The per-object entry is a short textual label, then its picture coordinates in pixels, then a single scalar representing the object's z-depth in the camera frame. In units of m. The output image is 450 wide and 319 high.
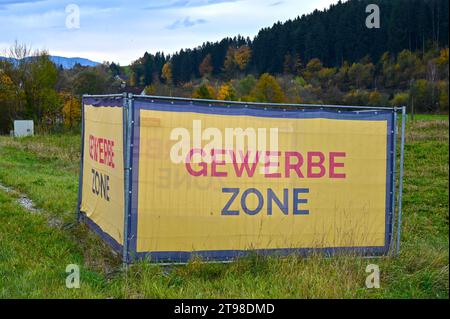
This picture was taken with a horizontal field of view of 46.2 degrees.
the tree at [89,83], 51.03
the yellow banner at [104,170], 6.63
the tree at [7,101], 48.41
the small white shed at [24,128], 41.12
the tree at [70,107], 51.54
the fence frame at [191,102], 6.16
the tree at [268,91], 75.62
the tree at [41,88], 48.41
